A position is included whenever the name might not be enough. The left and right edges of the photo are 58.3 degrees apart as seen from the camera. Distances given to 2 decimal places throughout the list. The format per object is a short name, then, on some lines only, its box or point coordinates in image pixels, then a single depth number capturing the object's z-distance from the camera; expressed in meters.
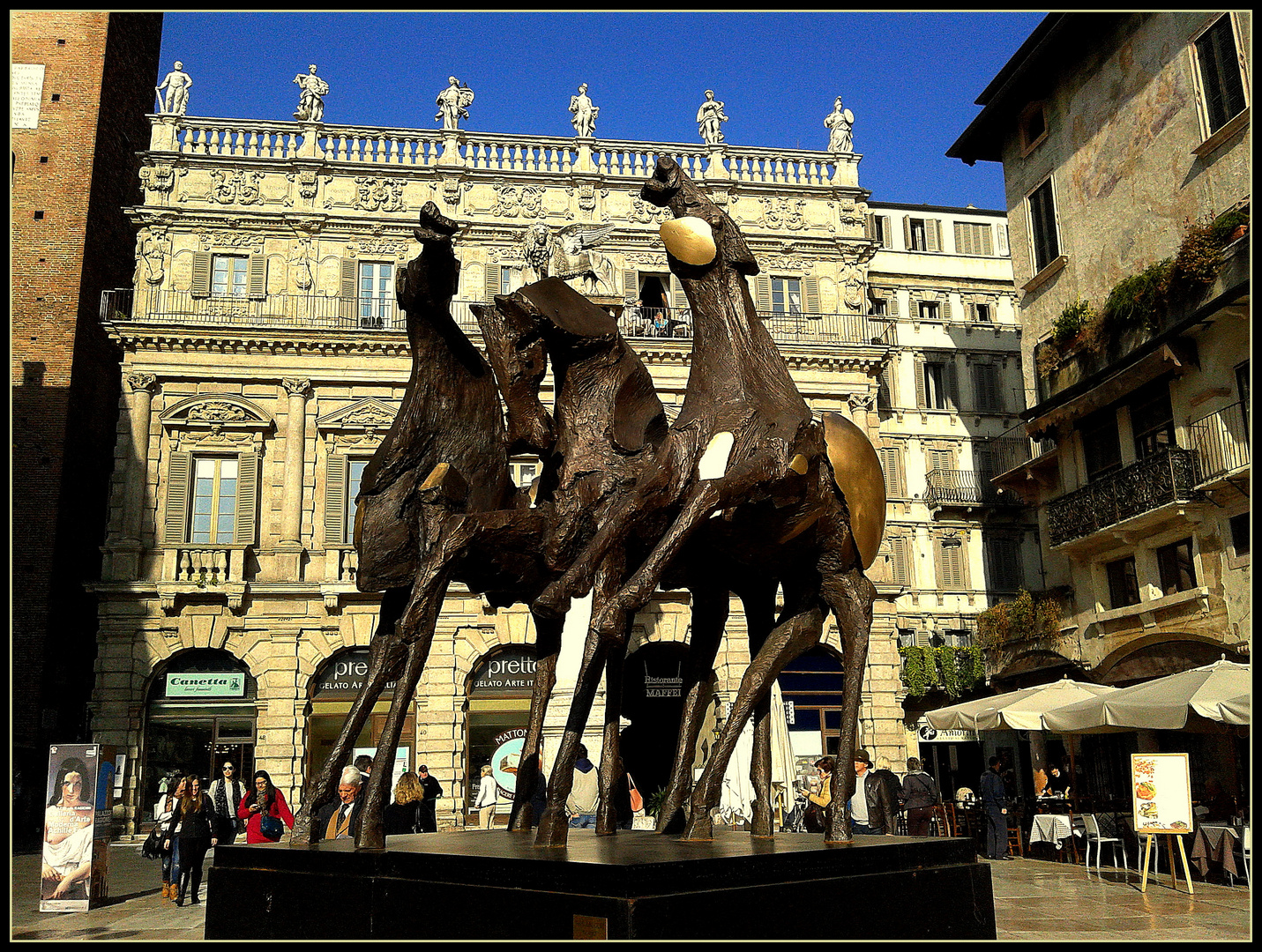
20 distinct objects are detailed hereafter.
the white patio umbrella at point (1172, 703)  11.63
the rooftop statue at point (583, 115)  27.94
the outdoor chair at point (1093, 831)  13.44
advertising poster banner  10.84
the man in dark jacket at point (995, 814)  15.48
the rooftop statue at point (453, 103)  27.48
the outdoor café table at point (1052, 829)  14.61
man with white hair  9.13
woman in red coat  9.63
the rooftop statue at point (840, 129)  29.20
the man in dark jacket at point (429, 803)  11.80
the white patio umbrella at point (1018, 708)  15.18
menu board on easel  10.84
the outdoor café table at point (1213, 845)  11.63
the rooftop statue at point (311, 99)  26.97
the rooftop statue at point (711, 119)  28.39
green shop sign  24.06
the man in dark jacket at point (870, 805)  10.38
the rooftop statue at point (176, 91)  26.77
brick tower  23.75
